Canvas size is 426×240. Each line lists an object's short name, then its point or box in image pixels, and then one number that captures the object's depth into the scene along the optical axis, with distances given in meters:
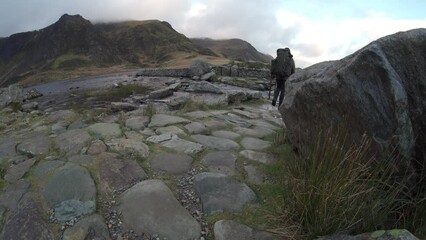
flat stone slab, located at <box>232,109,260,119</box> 8.88
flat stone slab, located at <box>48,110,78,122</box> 7.56
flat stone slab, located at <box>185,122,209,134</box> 6.57
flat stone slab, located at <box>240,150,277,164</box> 5.38
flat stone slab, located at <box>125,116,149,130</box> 6.70
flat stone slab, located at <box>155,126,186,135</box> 6.36
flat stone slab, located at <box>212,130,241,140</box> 6.41
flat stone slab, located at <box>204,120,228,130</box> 6.98
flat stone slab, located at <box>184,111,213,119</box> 7.77
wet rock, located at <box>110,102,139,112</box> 9.19
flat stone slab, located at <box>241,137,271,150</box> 5.93
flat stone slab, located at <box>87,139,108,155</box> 5.32
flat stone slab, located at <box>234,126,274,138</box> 6.75
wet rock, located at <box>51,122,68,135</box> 6.63
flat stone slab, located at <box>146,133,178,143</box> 5.90
